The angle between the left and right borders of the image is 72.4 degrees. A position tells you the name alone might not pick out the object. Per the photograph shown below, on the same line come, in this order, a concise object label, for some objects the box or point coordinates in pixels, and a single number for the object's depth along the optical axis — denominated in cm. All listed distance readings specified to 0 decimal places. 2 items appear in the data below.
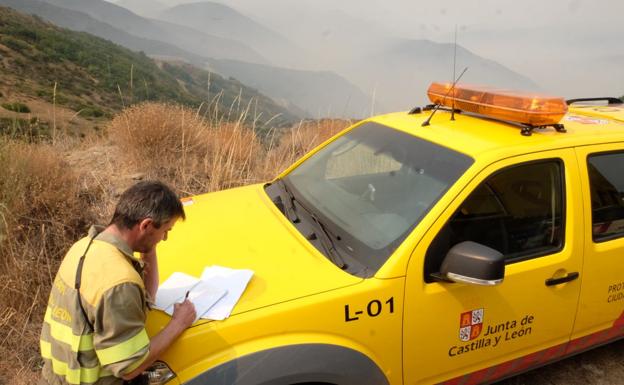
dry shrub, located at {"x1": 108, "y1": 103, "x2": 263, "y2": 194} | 564
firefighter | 149
